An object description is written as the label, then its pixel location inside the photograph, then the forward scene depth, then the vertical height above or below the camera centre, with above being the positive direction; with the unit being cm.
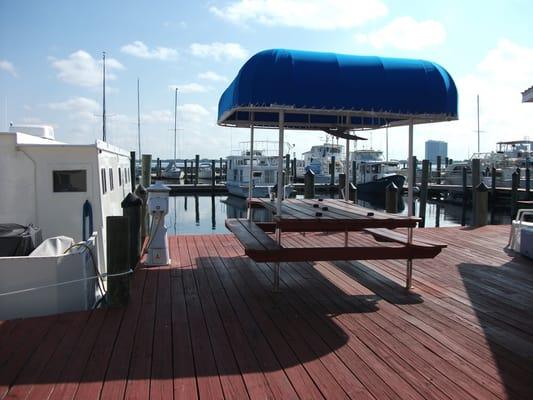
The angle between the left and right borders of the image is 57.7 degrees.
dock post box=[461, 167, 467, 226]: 2670 -206
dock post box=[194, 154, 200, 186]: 3900 +83
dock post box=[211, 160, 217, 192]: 3712 -37
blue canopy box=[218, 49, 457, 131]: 501 +95
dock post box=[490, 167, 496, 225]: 3045 -122
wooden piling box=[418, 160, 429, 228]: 2162 -50
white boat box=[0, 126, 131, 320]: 638 -19
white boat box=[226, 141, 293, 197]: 3362 +3
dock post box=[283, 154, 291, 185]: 3257 +37
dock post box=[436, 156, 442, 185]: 4118 +50
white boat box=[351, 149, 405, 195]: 3638 +25
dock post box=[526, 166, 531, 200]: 2851 -32
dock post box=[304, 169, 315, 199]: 1359 -27
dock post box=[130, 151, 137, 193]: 1541 +32
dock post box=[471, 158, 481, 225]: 2099 +18
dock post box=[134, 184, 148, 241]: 973 -81
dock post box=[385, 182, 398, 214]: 1252 -61
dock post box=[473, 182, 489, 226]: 1173 -76
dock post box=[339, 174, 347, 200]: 1718 -18
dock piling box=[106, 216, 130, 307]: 490 -86
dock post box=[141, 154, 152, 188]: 1244 +11
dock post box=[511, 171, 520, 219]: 2206 -42
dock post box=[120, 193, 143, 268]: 707 -65
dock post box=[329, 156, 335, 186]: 3705 +12
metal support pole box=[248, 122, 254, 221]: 756 +2
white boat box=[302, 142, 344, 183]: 4202 +150
